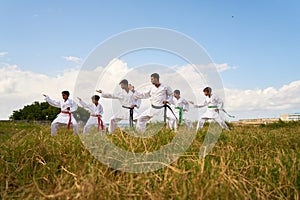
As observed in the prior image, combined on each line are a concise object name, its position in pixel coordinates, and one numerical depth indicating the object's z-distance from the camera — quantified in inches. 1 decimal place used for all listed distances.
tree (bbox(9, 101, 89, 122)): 1449.3
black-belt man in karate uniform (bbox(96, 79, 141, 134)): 434.3
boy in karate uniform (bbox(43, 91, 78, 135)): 433.1
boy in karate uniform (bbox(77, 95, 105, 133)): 450.6
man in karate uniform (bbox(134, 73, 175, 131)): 401.0
